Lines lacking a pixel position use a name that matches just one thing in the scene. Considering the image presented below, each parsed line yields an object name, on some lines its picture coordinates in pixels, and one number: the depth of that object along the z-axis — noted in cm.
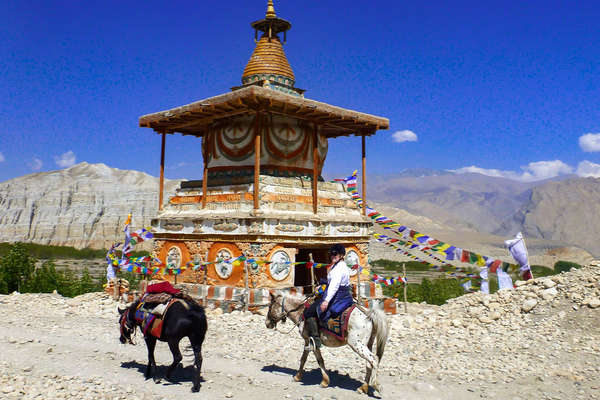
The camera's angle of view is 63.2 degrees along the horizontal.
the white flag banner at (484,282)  1468
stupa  1547
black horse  784
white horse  763
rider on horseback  785
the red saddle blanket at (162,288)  835
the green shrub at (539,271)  5524
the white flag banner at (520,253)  1338
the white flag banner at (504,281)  1364
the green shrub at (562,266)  5879
